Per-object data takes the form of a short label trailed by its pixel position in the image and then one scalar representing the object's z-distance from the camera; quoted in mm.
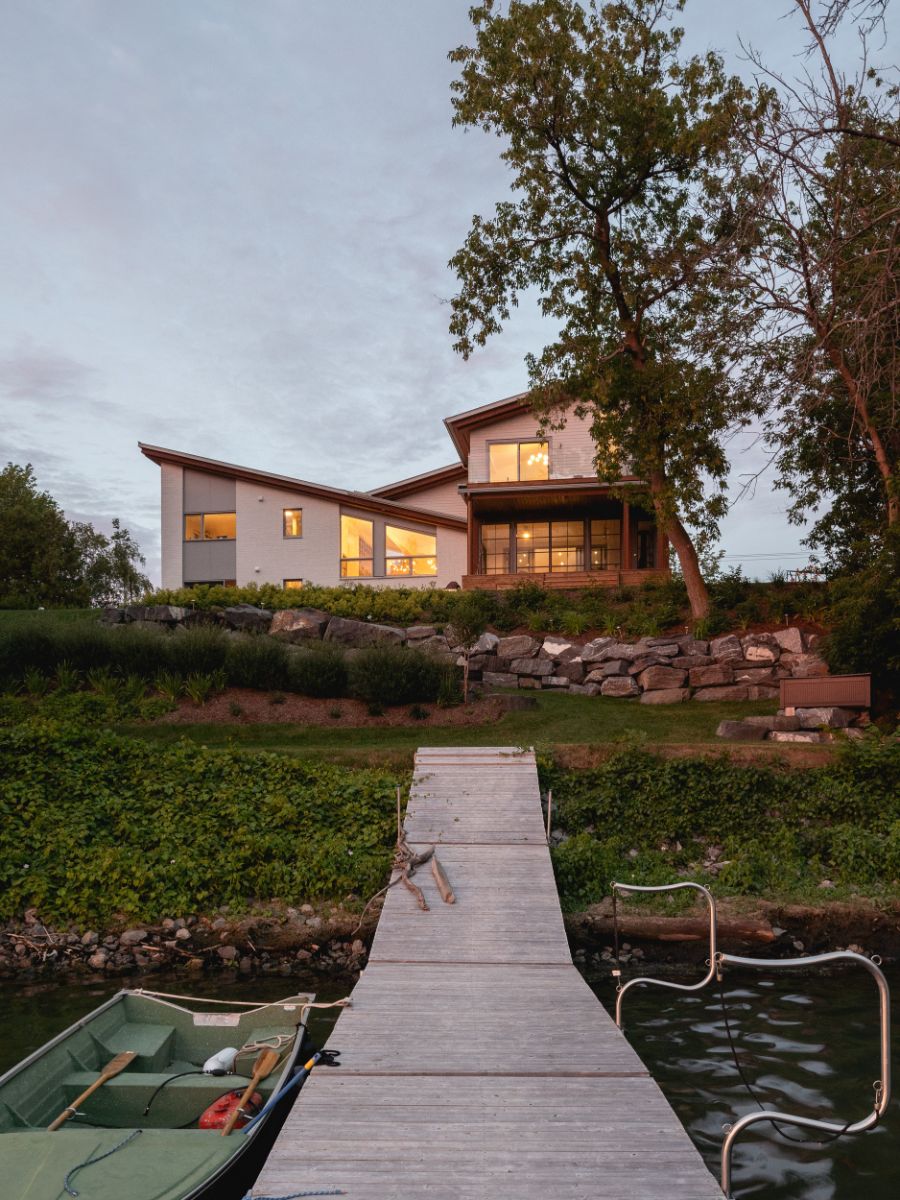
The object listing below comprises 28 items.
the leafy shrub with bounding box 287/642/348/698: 17016
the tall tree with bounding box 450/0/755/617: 19703
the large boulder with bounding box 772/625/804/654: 19078
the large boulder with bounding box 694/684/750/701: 18500
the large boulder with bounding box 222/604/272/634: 21922
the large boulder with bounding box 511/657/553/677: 20028
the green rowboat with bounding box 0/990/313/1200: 4363
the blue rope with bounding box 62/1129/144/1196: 4211
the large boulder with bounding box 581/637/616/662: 20047
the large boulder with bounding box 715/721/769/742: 14672
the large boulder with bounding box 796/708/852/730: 14758
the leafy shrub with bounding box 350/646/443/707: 16672
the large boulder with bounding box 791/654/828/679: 18009
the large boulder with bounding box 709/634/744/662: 19203
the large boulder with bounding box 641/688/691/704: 18516
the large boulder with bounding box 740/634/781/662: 19016
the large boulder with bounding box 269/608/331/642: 21156
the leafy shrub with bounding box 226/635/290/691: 17234
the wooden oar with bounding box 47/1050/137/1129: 5330
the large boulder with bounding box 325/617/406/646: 21156
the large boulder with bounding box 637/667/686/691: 18922
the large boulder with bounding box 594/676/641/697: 19156
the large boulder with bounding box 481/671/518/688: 19688
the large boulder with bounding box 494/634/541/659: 20656
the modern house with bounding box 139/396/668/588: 29672
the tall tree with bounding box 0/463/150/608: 42344
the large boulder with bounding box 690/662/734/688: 18781
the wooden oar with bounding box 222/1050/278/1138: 5422
